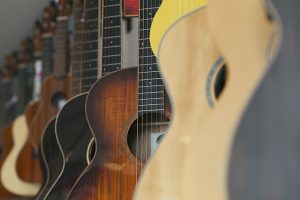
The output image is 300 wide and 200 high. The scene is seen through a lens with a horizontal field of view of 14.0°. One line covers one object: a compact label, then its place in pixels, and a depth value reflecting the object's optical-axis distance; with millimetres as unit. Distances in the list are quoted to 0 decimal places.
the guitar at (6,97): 4132
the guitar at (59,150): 3063
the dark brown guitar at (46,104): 3770
